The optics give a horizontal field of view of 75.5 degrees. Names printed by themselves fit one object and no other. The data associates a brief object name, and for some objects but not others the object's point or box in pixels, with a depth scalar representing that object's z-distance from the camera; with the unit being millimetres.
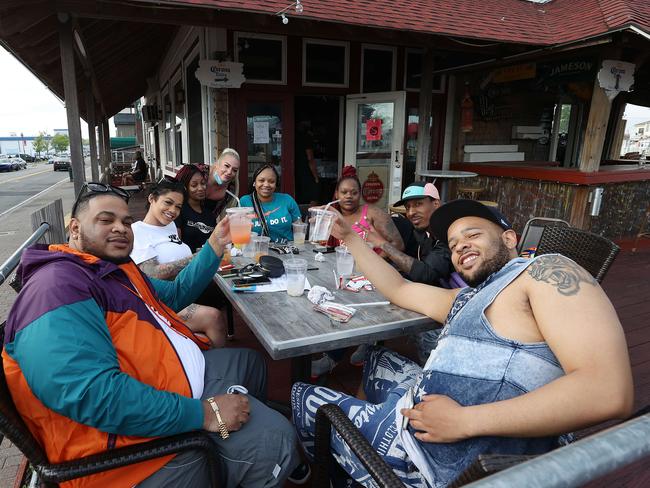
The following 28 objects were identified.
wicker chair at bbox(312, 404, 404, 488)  1133
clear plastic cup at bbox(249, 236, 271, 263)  2713
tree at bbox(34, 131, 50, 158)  80688
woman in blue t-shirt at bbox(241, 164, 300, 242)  3445
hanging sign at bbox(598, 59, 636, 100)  5575
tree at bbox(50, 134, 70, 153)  97406
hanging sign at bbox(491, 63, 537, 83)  6688
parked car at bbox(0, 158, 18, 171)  39219
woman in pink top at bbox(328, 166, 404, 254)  3055
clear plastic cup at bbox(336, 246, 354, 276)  2303
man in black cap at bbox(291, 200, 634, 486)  1050
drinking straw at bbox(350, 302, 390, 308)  1940
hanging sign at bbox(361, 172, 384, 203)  7105
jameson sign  6393
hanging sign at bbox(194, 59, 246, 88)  5629
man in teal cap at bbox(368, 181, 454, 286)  2191
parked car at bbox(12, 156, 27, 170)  42881
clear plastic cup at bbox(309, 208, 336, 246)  2070
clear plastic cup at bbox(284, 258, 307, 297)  2029
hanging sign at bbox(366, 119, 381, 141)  6852
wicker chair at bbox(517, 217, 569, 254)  3111
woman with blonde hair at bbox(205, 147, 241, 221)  3781
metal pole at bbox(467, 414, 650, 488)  511
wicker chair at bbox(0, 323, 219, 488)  1096
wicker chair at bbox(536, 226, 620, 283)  2170
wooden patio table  1594
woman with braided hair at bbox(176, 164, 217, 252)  3291
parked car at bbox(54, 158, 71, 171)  38016
